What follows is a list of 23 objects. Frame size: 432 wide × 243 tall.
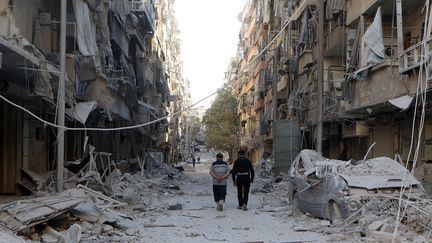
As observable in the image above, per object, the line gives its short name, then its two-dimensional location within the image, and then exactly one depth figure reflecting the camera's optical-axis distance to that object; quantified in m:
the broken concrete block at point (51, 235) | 8.41
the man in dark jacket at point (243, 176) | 14.84
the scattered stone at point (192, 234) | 10.14
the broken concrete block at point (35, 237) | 8.42
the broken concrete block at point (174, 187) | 24.20
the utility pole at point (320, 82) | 17.84
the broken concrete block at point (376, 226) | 9.02
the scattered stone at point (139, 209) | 14.10
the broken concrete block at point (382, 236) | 8.54
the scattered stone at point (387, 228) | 8.82
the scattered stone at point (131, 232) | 10.06
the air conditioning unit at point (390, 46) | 18.51
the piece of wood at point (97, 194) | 12.47
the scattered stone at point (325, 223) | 10.90
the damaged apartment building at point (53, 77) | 13.12
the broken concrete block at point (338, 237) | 9.43
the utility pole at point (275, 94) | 27.52
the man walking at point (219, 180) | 14.72
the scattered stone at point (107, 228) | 9.97
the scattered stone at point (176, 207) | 15.09
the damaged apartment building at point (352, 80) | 16.30
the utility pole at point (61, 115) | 12.66
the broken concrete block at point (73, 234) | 8.11
